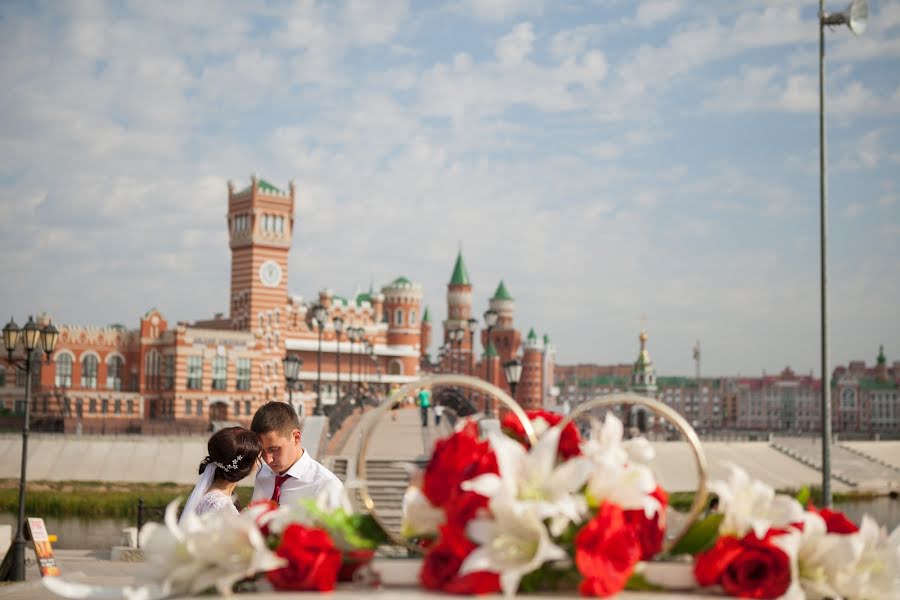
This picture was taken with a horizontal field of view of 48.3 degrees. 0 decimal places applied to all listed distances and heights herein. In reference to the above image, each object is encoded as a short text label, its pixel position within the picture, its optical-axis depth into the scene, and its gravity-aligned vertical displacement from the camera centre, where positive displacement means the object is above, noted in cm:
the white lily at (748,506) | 225 -30
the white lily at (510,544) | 197 -35
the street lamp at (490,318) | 2509 +134
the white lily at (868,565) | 224 -43
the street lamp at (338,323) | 3654 +165
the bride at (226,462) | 475 -46
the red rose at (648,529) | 215 -34
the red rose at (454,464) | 215 -20
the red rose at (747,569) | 215 -42
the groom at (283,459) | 482 -44
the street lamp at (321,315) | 2965 +158
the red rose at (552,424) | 232 -14
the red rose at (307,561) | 214 -41
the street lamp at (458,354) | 9386 +146
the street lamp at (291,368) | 2541 -1
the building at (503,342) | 9912 +292
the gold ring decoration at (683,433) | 222 -13
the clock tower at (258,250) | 6400 +753
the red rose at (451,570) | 203 -41
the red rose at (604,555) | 201 -37
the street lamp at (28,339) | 1459 +37
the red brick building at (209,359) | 5531 +43
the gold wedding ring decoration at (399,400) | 228 -10
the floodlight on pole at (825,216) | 1341 +221
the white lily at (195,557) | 217 -42
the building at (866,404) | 13150 -364
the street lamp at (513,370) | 1986 +2
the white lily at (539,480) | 203 -22
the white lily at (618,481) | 212 -23
